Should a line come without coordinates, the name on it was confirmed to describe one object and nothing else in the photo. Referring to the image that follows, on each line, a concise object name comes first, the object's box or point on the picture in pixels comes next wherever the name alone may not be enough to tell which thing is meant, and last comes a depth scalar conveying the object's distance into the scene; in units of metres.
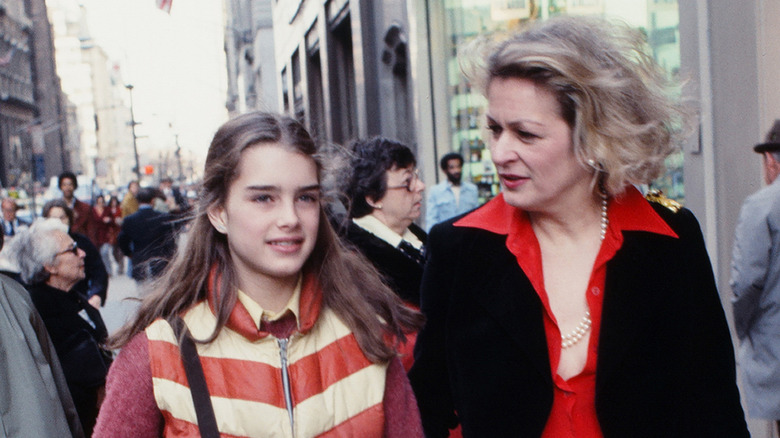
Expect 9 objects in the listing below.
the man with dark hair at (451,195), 10.32
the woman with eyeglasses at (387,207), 4.07
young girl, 2.05
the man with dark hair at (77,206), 12.70
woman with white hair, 4.63
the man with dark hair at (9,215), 14.67
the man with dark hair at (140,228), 9.75
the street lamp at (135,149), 34.28
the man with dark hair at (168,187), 25.35
